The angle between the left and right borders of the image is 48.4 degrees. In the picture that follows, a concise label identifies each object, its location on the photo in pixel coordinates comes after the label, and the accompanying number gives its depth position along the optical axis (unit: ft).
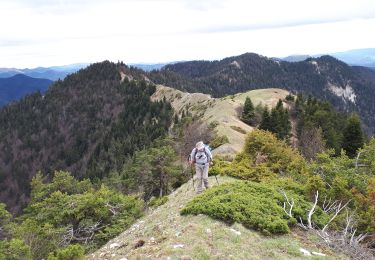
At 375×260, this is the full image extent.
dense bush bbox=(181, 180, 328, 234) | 54.60
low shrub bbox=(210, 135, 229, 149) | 158.10
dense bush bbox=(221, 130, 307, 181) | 90.89
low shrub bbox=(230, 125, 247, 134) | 206.16
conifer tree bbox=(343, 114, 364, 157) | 187.01
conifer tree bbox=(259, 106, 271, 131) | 207.62
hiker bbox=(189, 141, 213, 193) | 71.20
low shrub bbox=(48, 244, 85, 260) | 50.83
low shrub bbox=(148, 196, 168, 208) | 86.69
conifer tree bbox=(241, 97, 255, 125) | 262.26
